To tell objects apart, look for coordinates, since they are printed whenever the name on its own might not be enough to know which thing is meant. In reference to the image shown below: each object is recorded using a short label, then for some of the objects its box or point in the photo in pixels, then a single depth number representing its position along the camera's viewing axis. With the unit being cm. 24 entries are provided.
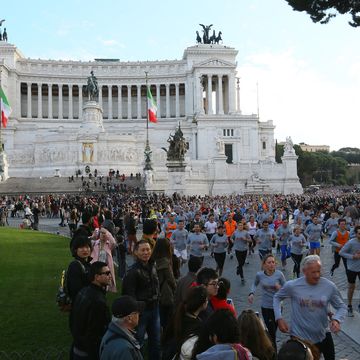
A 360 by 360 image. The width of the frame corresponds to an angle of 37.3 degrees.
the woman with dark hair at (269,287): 756
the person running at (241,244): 1319
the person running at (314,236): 1457
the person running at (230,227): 1666
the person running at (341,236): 1220
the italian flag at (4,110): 5788
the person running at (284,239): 1491
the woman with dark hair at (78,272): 649
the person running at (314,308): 590
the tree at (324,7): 1634
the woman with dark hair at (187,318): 498
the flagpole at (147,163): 5131
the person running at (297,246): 1291
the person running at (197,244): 1210
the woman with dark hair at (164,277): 711
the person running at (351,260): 987
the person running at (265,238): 1336
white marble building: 5962
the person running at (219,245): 1311
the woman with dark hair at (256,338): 424
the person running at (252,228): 1745
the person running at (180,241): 1296
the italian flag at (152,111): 6112
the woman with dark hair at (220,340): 390
